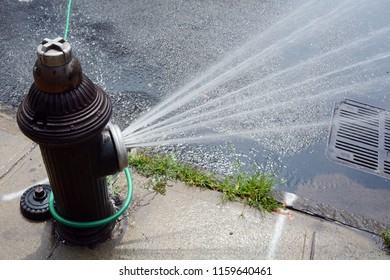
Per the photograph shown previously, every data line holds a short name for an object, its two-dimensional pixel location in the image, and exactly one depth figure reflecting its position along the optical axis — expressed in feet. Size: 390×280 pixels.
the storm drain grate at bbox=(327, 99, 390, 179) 10.96
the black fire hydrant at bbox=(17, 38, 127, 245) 6.13
